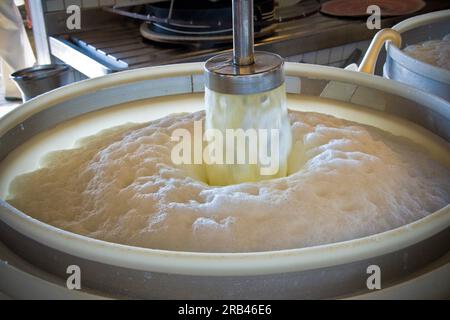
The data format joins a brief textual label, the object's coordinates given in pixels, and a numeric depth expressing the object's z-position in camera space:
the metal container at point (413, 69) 1.15
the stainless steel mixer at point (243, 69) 0.81
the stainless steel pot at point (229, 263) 0.58
